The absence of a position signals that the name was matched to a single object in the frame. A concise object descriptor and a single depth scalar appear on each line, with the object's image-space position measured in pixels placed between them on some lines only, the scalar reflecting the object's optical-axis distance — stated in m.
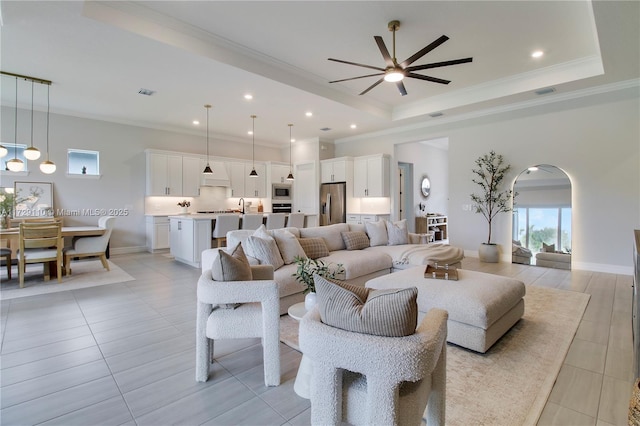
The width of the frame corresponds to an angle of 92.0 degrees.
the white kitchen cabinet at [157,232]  7.23
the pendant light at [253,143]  7.59
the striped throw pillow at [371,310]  1.19
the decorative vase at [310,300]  2.44
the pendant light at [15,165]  5.11
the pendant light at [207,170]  7.04
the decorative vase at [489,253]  6.04
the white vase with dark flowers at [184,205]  8.00
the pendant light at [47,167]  5.53
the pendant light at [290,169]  8.41
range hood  8.05
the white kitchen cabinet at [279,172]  9.32
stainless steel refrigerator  8.52
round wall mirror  9.84
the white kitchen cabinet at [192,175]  7.79
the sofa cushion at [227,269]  2.12
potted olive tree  6.09
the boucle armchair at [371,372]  1.13
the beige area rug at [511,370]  1.77
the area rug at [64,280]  4.15
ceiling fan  3.31
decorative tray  2.97
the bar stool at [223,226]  5.96
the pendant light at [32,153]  5.16
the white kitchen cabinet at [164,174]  7.25
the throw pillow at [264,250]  3.28
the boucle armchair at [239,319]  2.02
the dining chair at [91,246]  4.96
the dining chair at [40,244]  4.34
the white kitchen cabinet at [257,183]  9.03
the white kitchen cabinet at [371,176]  7.88
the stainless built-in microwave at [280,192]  9.45
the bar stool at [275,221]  6.67
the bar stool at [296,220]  6.96
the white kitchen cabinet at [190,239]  5.72
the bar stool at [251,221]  6.28
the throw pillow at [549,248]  5.67
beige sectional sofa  3.30
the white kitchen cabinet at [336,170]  8.38
